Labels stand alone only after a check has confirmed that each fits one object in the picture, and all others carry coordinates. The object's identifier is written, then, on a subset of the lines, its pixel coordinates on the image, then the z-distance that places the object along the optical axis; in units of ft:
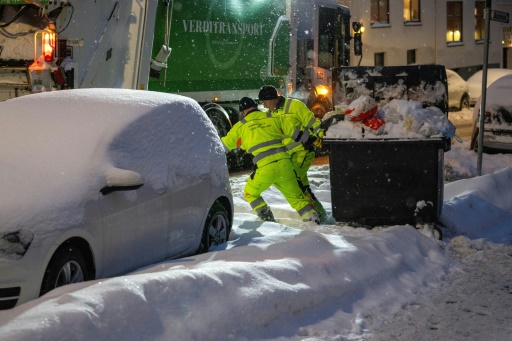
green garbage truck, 40.24
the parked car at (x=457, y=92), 101.60
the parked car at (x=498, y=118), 51.16
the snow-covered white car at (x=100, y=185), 19.45
